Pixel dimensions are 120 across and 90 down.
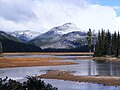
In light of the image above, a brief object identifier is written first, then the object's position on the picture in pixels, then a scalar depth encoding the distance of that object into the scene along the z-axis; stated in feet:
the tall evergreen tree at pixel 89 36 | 369.46
